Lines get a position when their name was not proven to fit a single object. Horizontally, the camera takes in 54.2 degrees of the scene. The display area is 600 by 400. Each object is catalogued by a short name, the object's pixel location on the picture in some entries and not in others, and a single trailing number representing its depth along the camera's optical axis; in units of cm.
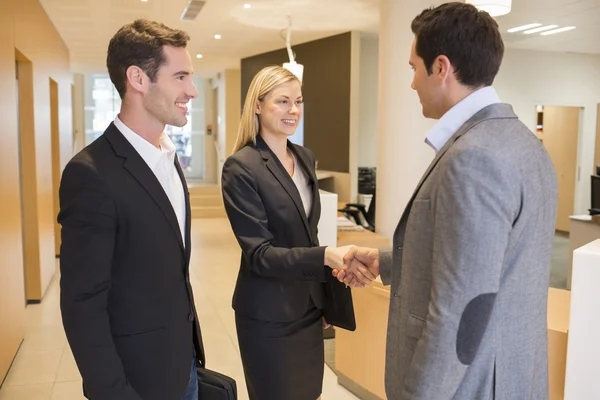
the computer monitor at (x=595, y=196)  716
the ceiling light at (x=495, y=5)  405
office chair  777
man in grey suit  126
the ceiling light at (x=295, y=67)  759
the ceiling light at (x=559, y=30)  846
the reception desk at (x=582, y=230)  698
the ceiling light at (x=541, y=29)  839
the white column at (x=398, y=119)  548
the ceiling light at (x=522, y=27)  832
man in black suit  142
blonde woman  215
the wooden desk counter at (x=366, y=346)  341
